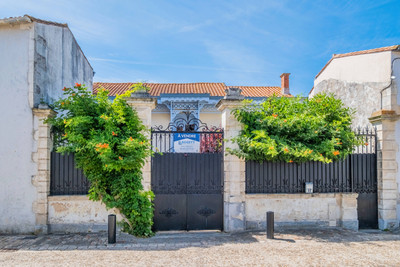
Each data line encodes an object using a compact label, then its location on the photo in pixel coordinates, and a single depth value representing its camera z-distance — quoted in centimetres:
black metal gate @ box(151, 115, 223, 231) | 673
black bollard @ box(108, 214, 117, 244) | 574
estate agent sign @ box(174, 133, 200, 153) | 693
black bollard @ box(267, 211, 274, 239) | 607
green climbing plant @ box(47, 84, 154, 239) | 606
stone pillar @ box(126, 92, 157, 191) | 651
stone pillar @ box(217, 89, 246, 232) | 667
